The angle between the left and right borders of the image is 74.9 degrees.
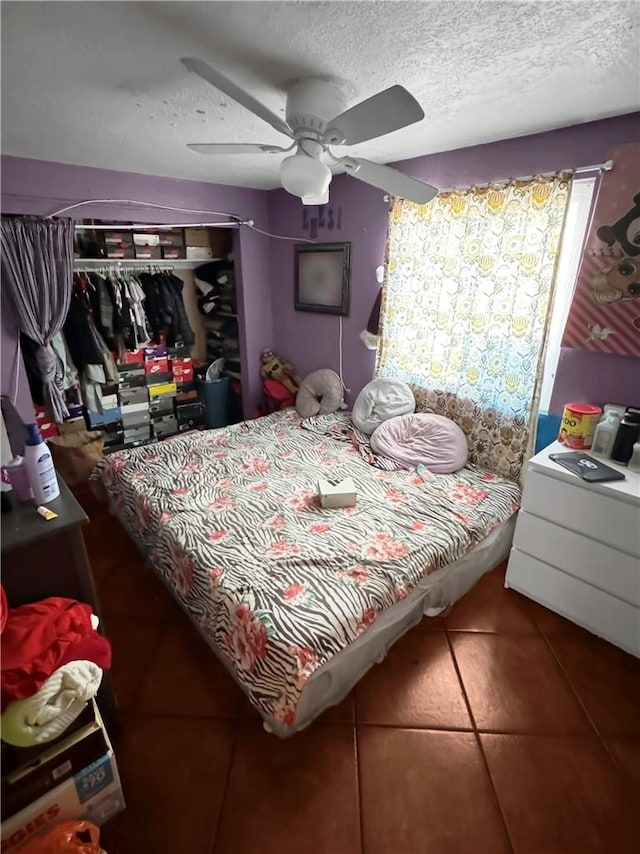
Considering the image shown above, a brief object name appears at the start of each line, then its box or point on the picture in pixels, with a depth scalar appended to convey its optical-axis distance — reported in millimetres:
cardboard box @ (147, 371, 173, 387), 3729
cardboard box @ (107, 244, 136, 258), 3258
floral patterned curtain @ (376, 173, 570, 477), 2186
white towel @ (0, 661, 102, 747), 1003
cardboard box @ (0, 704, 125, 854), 1078
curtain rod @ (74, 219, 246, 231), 3008
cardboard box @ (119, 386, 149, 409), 3605
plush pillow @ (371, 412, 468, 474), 2527
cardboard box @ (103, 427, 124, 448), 3570
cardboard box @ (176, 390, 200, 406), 3990
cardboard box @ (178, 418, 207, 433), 4070
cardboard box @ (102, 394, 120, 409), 3477
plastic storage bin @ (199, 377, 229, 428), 4066
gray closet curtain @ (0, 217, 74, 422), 2566
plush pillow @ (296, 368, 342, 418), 3387
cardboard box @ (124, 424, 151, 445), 3695
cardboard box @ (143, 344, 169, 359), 3657
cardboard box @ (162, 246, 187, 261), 3545
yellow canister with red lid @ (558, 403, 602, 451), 2068
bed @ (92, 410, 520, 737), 1497
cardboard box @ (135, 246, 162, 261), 3393
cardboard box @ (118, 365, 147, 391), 3568
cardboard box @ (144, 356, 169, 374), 3682
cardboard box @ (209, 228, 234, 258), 3804
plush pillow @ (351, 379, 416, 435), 2865
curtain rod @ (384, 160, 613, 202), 1867
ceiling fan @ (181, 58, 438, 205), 1186
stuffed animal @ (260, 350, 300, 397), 3803
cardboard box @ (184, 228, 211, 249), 3602
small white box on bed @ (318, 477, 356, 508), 2133
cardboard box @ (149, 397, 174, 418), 3812
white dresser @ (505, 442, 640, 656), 1794
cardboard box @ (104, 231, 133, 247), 3229
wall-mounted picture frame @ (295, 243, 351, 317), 3209
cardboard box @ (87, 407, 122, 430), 3409
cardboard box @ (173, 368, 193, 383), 3875
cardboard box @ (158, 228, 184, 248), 3490
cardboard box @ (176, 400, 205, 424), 4012
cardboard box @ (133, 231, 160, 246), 3352
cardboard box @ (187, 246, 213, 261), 3650
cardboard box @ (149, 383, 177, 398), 3764
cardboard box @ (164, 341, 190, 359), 3791
